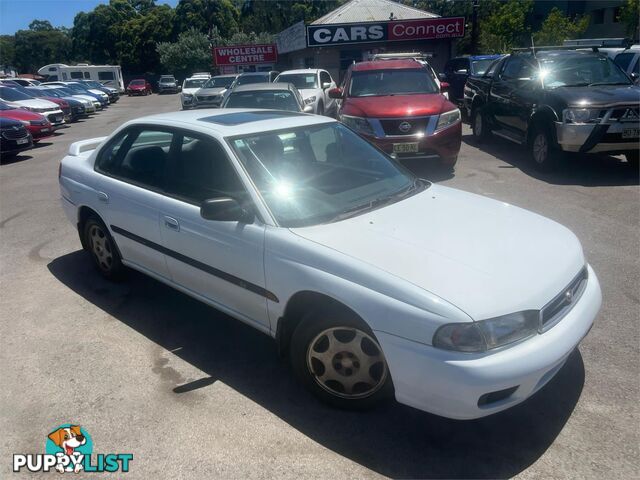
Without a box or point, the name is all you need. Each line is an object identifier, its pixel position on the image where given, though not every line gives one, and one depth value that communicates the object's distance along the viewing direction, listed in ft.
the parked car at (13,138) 40.52
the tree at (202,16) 203.62
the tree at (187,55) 175.52
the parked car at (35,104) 57.05
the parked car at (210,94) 70.59
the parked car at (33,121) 46.68
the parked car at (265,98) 34.01
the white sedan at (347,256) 8.22
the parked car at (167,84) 157.99
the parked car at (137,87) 158.92
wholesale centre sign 123.97
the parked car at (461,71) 52.80
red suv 25.61
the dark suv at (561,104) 24.43
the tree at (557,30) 91.35
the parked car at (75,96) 76.43
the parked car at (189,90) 79.29
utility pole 98.12
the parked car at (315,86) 46.13
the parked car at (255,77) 68.80
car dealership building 87.86
